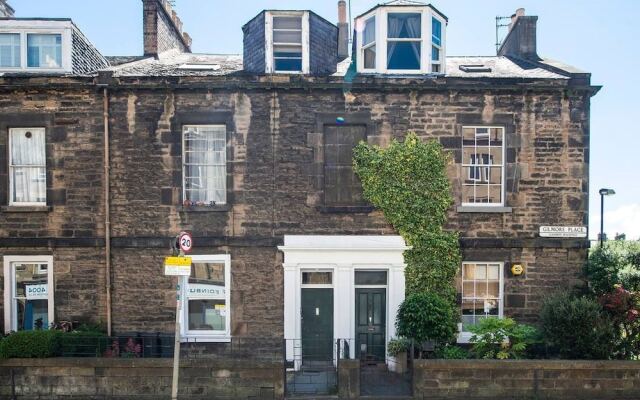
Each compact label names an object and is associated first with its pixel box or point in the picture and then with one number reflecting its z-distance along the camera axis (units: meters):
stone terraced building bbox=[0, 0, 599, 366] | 12.07
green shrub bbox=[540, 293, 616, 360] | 10.59
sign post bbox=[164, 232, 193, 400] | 8.99
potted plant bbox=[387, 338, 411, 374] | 11.30
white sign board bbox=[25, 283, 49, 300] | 12.34
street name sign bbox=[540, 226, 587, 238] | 12.12
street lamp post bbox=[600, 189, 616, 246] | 16.86
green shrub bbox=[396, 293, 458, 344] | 10.88
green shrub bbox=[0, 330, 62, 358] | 10.30
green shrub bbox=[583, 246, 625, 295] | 11.77
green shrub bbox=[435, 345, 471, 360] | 11.01
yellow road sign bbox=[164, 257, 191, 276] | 8.99
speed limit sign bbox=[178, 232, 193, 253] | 9.44
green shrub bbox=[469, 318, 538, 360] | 10.78
